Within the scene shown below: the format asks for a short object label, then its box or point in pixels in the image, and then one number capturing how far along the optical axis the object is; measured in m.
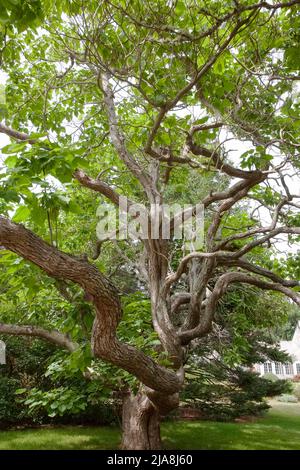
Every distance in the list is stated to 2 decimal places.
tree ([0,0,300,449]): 2.85
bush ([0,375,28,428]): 9.09
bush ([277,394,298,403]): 21.02
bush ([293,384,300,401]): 21.60
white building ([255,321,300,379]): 33.03
